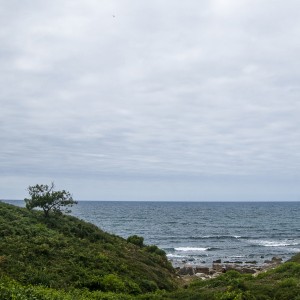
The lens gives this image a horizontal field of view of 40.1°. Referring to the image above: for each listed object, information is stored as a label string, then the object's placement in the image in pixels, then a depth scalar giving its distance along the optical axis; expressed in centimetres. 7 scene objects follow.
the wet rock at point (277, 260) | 5447
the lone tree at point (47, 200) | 3706
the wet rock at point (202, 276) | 4062
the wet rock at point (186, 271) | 4256
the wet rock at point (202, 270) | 4416
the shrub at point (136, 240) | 4262
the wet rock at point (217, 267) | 4621
